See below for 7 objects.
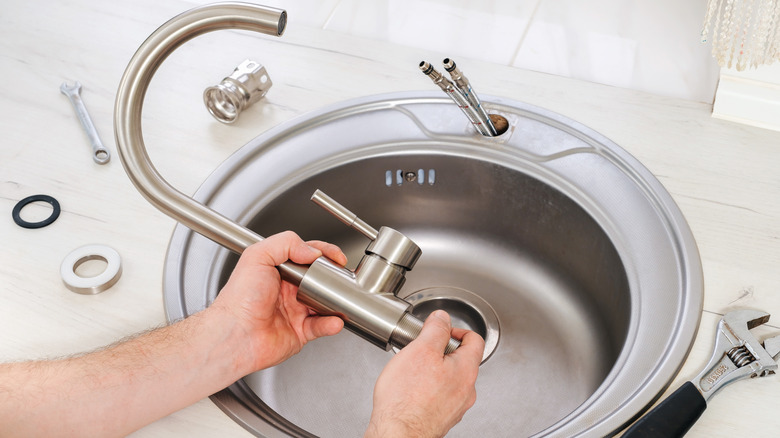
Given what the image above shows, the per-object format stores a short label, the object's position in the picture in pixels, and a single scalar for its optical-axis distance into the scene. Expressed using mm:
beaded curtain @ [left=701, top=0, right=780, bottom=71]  861
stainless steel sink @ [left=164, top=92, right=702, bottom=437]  911
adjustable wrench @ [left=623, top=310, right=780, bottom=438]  694
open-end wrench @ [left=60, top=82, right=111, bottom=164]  1040
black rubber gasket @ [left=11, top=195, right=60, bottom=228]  961
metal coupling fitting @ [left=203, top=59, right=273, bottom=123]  1069
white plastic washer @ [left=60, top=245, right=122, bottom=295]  876
